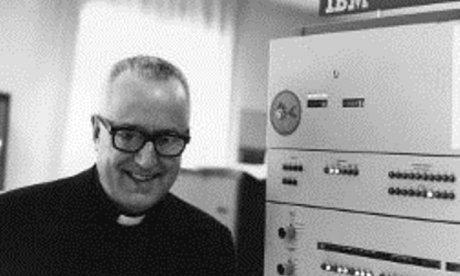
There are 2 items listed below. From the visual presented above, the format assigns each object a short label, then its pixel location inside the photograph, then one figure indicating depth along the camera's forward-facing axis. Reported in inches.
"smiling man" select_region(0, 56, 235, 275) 45.0
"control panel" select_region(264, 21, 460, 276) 47.4
